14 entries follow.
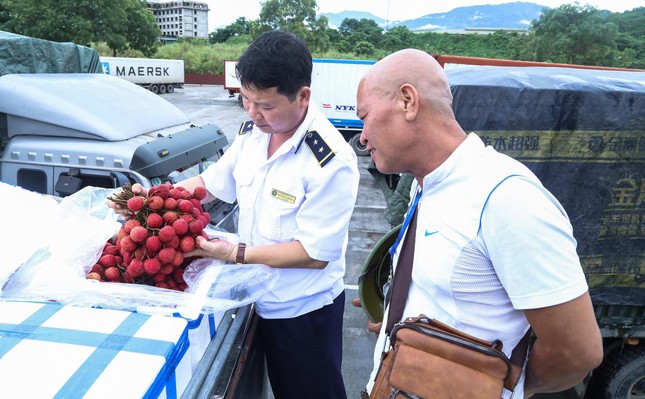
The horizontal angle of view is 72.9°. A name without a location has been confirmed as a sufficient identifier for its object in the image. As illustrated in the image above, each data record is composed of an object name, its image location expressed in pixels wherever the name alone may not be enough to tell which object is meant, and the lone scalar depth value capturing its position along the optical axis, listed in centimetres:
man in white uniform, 176
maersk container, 2856
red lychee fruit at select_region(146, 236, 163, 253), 159
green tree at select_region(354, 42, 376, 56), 4323
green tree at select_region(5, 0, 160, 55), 3058
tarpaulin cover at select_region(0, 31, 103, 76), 373
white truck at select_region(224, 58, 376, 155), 1355
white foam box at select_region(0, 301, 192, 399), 110
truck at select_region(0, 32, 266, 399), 295
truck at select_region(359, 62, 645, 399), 252
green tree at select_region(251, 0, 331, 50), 4053
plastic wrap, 154
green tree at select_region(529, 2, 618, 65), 3228
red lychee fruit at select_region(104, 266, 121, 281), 165
